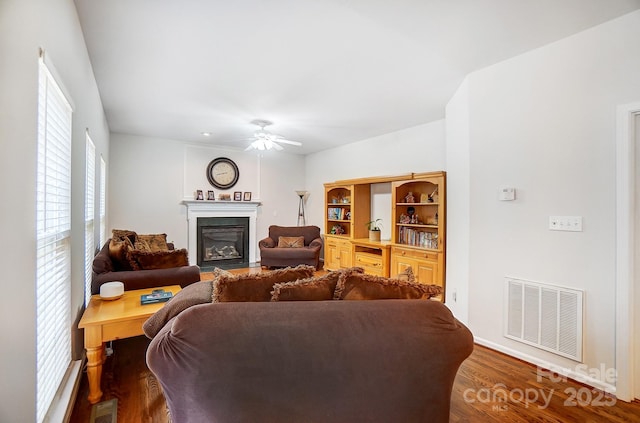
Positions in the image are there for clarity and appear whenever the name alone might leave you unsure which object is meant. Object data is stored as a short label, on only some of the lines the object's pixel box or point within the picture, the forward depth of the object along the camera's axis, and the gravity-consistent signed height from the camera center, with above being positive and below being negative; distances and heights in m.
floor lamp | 7.23 -0.04
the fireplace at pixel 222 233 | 5.91 -0.46
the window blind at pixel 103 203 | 3.97 +0.13
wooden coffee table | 1.90 -0.77
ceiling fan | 4.43 +1.11
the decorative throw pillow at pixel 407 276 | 1.68 -0.38
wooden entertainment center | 4.00 -0.28
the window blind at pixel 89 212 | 2.55 -0.01
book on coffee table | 2.29 -0.68
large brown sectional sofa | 1.16 -0.61
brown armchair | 5.63 -0.80
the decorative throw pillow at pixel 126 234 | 3.97 -0.32
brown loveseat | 2.64 -0.60
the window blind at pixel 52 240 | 1.28 -0.14
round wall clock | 6.12 +0.82
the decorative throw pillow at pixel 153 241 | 4.30 -0.46
